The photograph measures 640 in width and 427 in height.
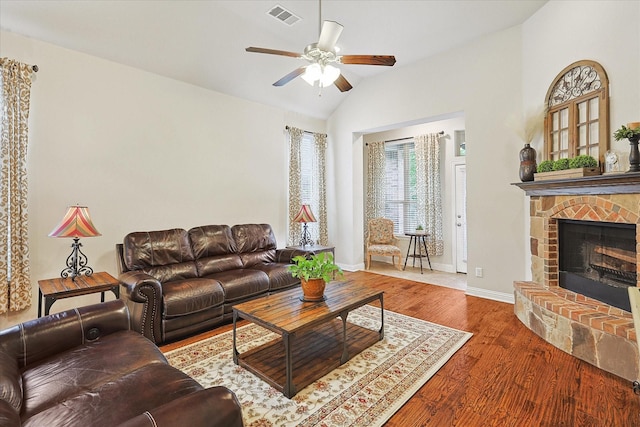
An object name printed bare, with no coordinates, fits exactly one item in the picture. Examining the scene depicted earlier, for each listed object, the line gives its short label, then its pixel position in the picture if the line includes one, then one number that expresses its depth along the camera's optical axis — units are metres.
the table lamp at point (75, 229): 2.76
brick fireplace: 2.32
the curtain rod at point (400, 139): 6.27
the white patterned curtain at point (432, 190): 5.89
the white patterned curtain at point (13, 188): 2.89
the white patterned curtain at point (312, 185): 5.53
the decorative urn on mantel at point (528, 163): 3.49
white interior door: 5.70
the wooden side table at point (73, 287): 2.57
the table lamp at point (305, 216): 4.95
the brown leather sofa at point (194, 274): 2.84
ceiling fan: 2.44
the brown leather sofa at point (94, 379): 1.07
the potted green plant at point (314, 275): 2.62
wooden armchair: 6.22
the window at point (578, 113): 2.83
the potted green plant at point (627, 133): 2.38
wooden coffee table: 2.19
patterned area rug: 1.91
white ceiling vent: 3.52
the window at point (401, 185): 6.32
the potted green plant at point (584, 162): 2.83
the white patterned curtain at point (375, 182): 6.65
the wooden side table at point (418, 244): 5.85
